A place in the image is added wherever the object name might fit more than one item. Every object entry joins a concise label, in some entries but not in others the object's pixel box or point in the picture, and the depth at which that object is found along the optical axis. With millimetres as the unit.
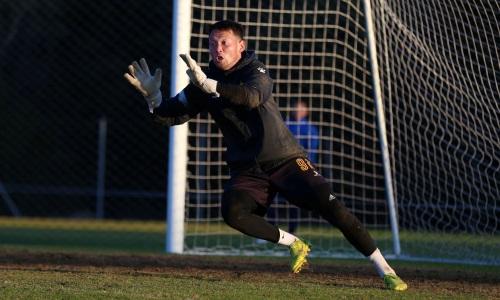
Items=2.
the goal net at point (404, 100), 22109
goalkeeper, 15414
